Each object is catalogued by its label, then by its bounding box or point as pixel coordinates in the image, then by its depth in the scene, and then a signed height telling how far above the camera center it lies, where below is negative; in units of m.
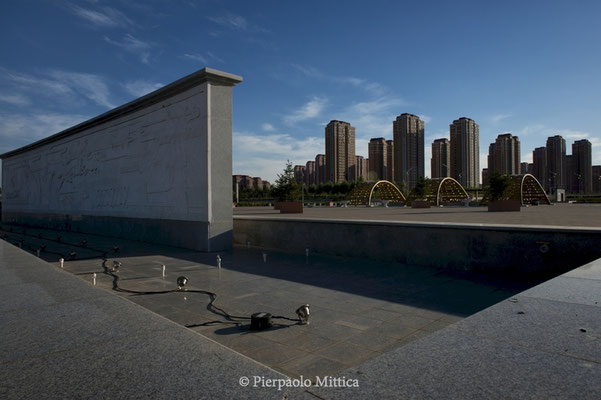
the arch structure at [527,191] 41.59 +0.61
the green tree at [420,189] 48.91 +1.03
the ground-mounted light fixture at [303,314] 4.92 -1.49
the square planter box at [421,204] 39.20 -0.73
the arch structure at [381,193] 53.21 +0.58
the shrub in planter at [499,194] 28.34 +0.18
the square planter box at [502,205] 28.25 -0.66
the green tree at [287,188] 26.94 +0.72
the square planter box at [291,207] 26.75 -0.64
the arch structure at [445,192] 49.31 +0.68
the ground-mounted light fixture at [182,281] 6.64 -1.45
